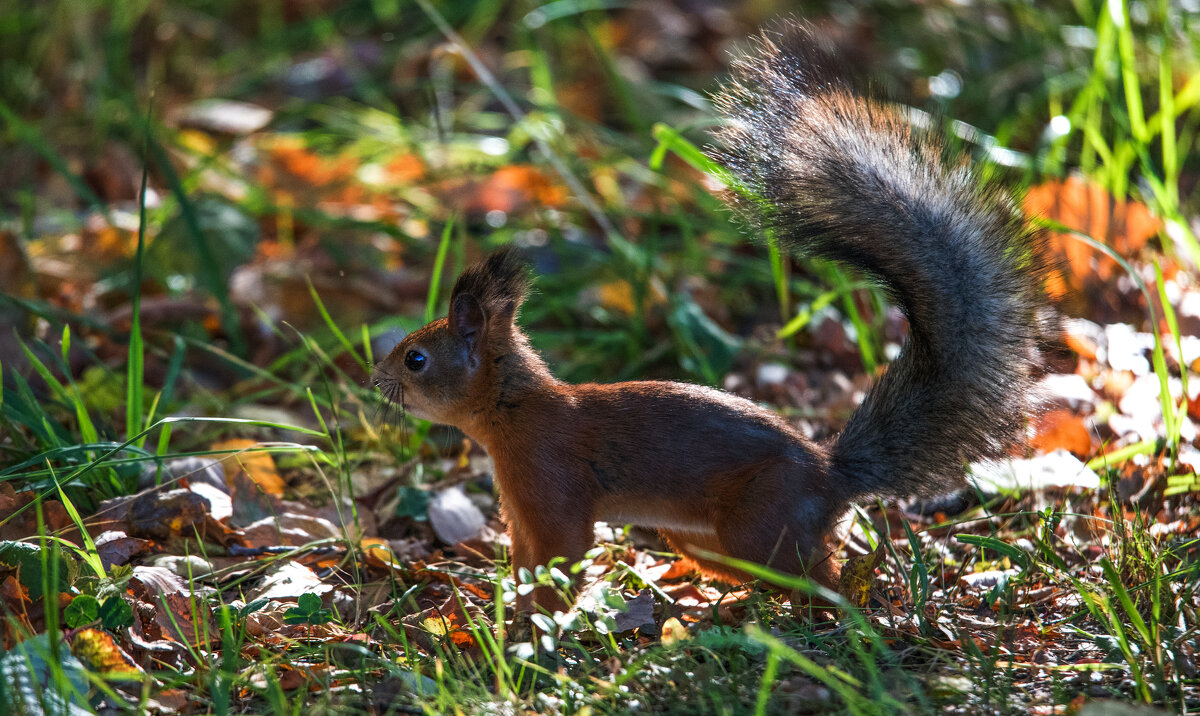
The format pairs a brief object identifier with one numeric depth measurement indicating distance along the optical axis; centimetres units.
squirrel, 430
